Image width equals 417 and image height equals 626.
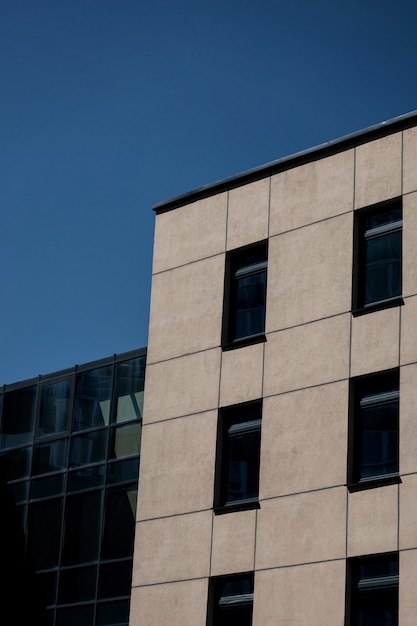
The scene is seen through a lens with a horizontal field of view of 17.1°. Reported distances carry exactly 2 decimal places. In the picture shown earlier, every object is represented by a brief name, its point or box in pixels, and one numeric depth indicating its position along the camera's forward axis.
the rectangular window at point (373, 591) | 24.81
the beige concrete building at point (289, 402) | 25.55
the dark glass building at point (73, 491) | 30.75
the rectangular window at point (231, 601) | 26.89
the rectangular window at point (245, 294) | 29.00
